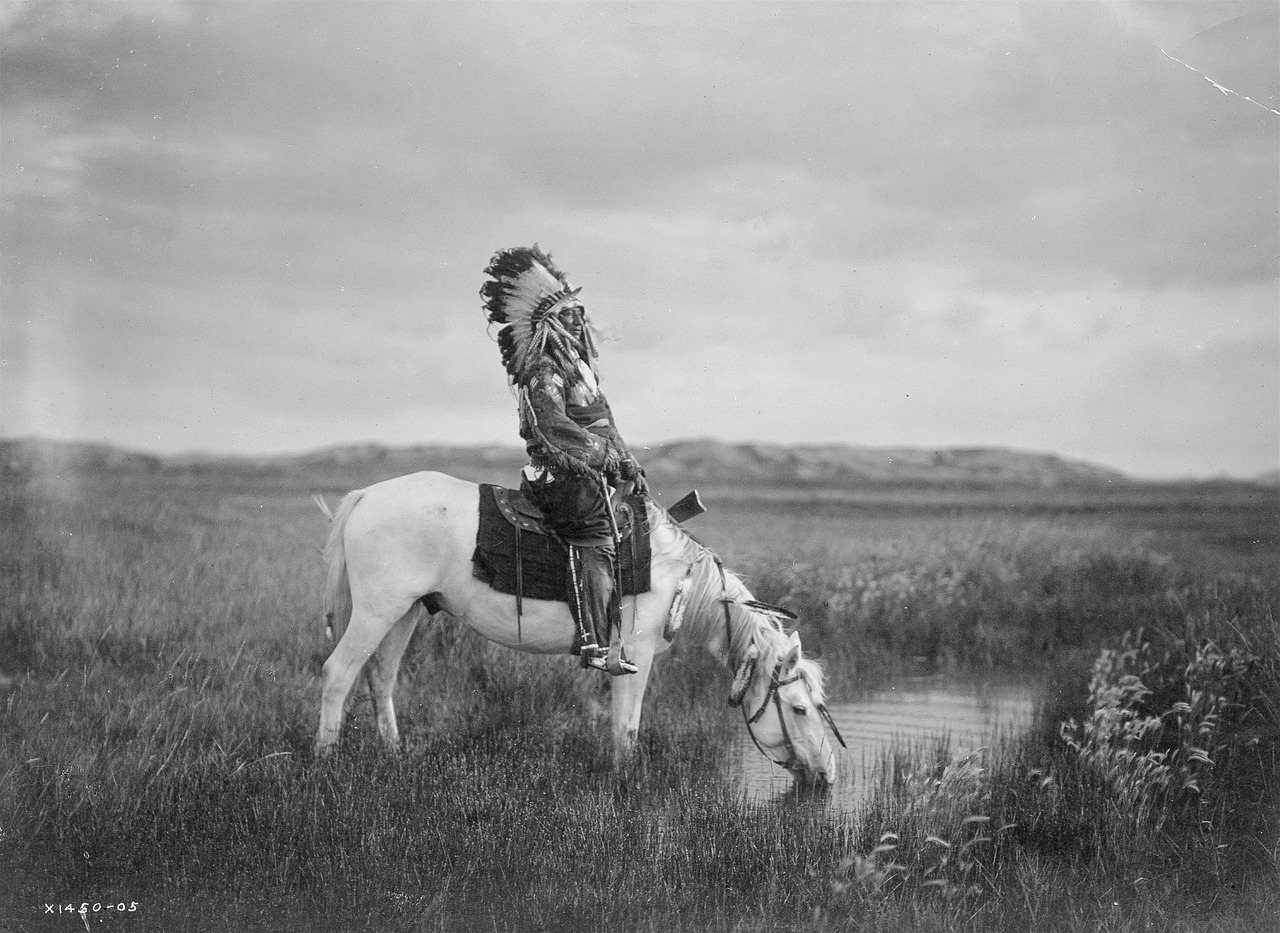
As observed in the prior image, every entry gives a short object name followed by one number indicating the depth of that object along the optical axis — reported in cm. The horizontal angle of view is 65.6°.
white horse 636
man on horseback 601
